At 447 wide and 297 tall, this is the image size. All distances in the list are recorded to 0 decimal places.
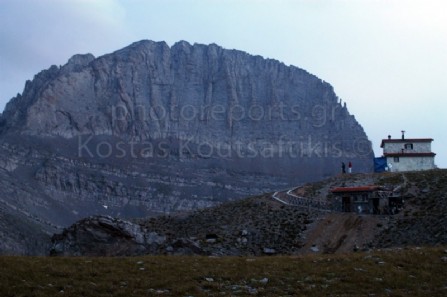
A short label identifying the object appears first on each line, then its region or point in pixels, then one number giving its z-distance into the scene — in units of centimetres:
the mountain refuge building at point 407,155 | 7462
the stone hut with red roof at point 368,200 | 5337
